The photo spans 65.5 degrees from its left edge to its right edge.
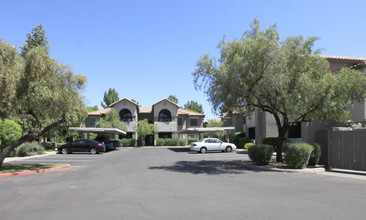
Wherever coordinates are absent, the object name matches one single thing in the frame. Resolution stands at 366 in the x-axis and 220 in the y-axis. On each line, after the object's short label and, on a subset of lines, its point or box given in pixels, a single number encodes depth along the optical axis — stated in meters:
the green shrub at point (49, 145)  35.44
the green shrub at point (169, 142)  46.94
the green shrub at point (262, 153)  15.61
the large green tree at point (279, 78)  13.41
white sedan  28.17
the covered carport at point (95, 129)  31.53
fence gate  12.58
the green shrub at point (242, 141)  36.22
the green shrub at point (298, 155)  13.53
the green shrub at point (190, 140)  49.38
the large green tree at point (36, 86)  12.34
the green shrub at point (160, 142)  46.81
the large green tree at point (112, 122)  41.91
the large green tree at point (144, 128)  43.84
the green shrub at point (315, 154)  14.44
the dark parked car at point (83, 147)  27.52
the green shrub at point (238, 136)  39.83
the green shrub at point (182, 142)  46.72
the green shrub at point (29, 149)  24.48
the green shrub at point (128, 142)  44.66
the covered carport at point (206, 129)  35.81
